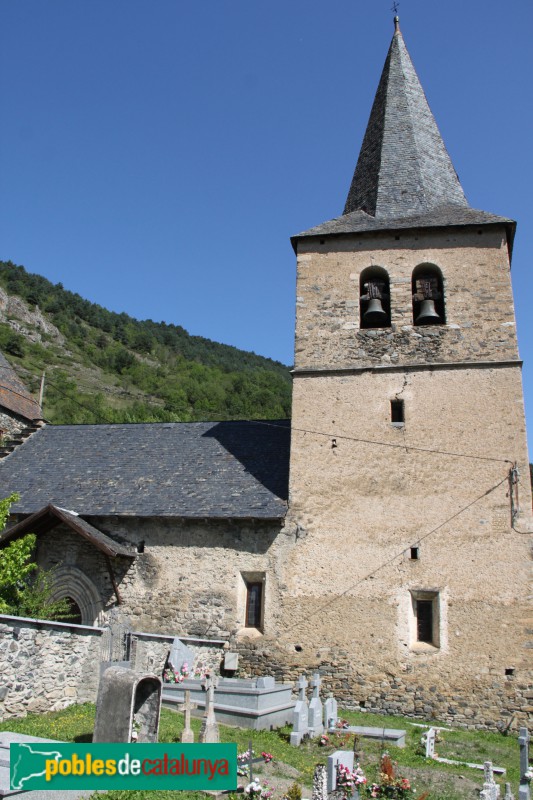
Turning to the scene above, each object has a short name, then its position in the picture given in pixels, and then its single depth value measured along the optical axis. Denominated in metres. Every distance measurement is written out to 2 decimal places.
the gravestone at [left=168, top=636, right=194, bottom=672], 12.88
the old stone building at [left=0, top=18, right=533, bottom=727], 13.45
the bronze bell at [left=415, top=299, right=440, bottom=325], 15.58
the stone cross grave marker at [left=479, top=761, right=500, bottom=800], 7.19
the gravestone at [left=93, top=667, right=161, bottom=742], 7.76
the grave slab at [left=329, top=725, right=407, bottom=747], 10.46
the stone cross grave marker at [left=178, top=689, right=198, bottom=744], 8.66
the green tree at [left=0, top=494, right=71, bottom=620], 12.72
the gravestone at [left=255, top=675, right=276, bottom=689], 11.84
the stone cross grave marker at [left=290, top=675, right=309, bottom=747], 10.08
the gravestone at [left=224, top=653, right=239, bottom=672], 14.01
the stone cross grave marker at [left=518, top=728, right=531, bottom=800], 7.56
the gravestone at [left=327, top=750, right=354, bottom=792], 7.62
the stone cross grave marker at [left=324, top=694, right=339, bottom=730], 11.06
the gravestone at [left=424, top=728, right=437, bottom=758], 9.90
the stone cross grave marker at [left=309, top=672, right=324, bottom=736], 10.54
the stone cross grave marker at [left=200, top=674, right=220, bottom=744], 8.70
